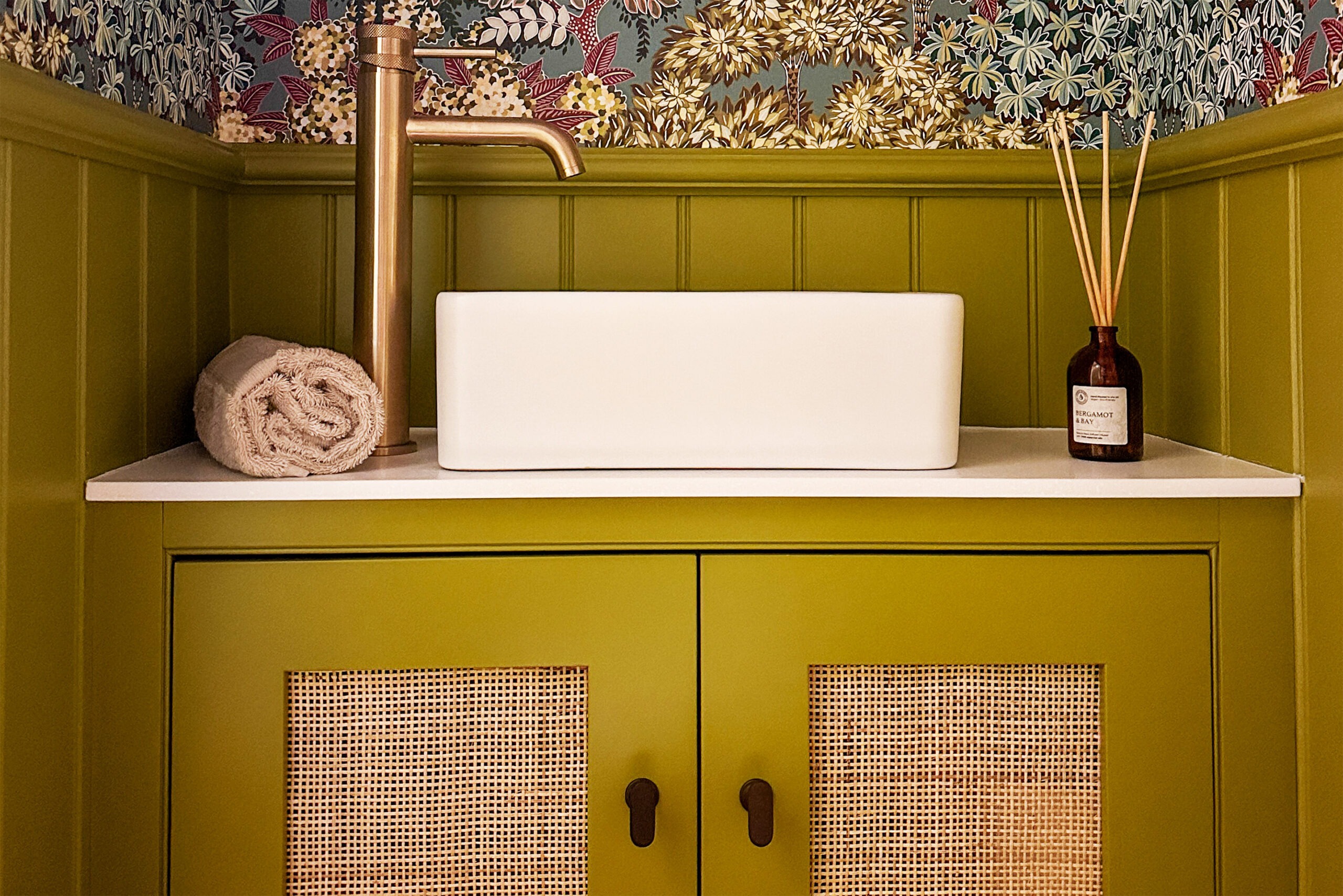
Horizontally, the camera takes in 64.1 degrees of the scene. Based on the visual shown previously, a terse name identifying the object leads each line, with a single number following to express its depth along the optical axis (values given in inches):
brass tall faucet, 41.4
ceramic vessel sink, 36.8
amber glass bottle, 40.1
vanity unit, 35.4
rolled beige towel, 35.9
